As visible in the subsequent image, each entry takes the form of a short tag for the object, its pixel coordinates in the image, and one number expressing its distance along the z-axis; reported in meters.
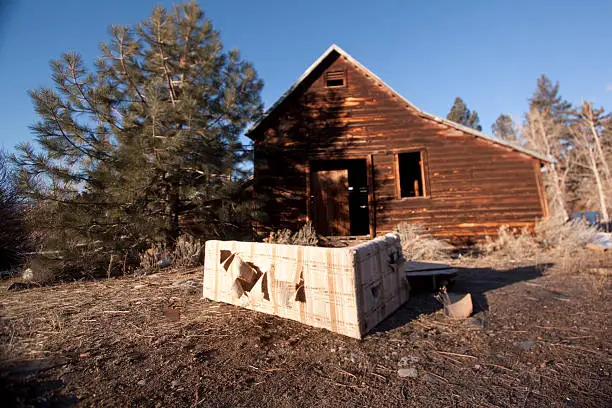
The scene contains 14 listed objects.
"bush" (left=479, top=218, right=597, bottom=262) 7.49
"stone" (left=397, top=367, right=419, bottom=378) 2.13
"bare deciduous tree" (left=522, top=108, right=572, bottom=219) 25.61
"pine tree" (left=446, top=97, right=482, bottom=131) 33.94
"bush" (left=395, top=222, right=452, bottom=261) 7.02
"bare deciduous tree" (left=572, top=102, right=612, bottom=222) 23.48
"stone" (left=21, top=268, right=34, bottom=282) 5.40
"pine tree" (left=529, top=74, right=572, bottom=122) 36.75
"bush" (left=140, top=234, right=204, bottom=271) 6.00
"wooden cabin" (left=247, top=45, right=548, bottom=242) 8.70
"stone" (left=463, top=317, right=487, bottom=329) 3.07
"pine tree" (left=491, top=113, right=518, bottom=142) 37.44
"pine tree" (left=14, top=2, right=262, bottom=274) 5.74
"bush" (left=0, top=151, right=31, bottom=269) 5.27
